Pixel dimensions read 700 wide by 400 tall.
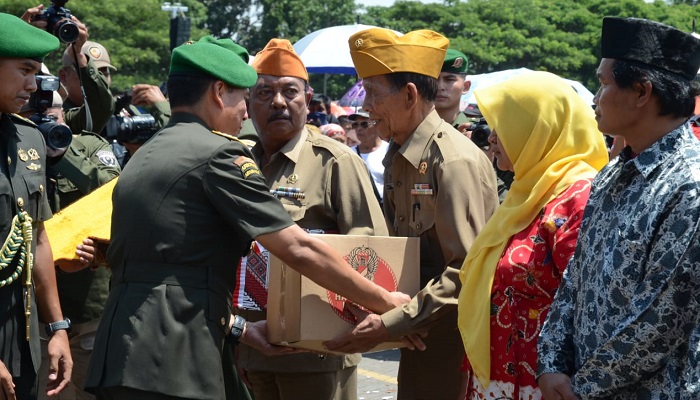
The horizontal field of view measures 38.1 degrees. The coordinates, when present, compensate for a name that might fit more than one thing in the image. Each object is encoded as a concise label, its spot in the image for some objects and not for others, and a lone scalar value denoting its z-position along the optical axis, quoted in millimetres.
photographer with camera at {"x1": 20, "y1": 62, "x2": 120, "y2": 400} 5617
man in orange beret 4523
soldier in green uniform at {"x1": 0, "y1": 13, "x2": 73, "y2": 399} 3971
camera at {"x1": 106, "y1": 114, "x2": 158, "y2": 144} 6285
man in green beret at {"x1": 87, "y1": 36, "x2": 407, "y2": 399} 3535
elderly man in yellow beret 4199
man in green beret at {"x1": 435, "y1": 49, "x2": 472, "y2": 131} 7398
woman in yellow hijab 3592
